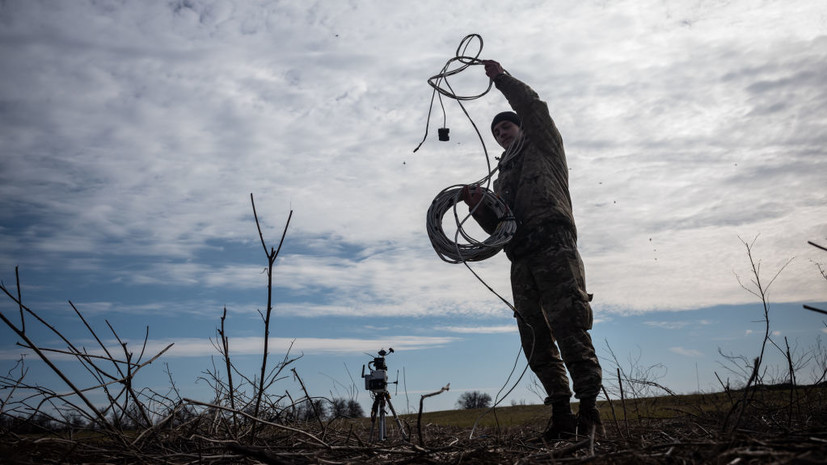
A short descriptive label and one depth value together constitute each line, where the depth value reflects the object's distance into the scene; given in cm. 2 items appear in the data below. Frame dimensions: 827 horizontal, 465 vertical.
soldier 399
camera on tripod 464
